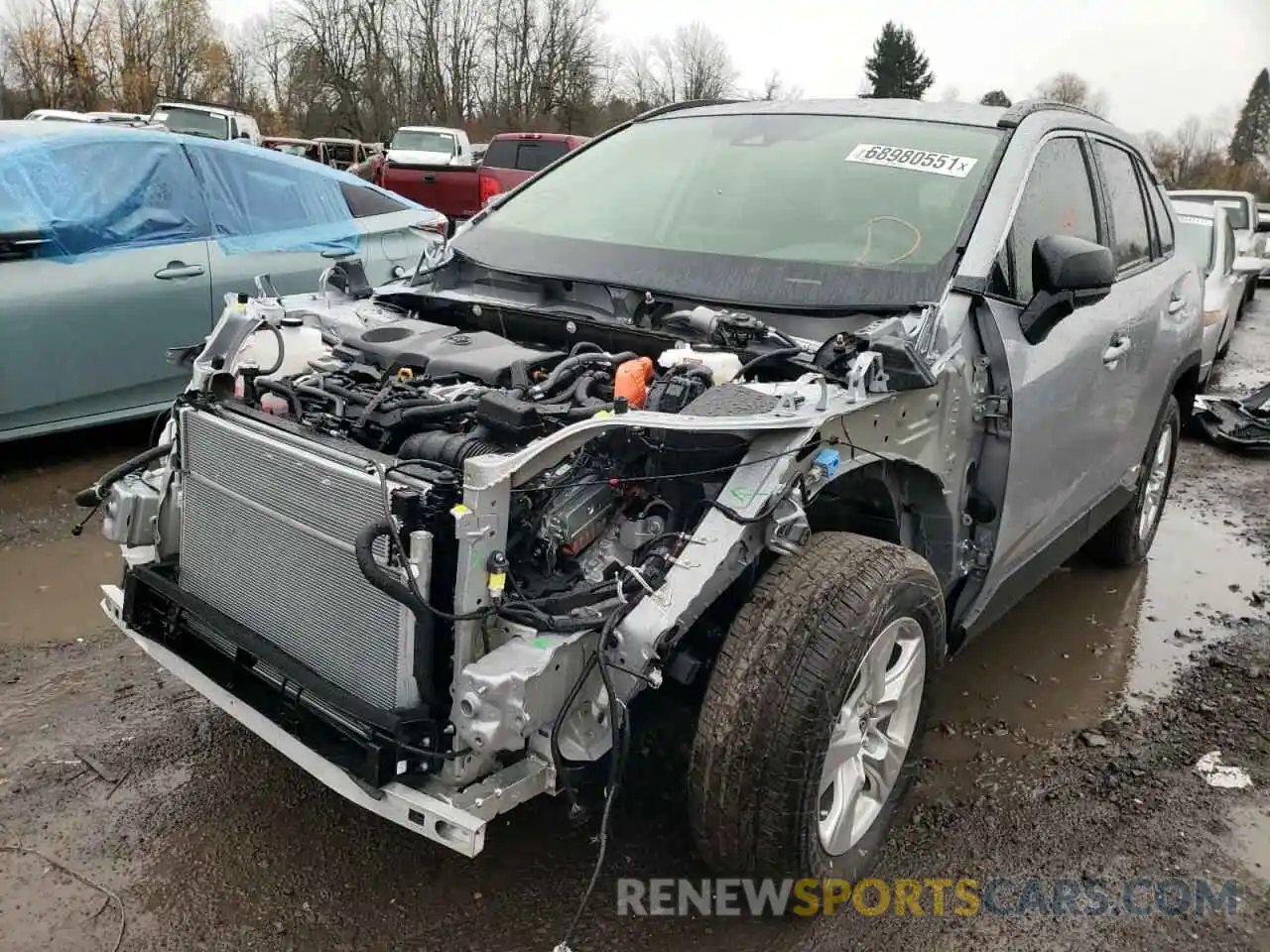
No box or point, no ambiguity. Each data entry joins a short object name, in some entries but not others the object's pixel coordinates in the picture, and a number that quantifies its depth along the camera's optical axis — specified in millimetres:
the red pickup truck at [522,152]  16344
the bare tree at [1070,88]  50250
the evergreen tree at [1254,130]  55250
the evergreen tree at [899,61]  54844
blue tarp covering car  5035
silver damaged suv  2117
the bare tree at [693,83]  56781
